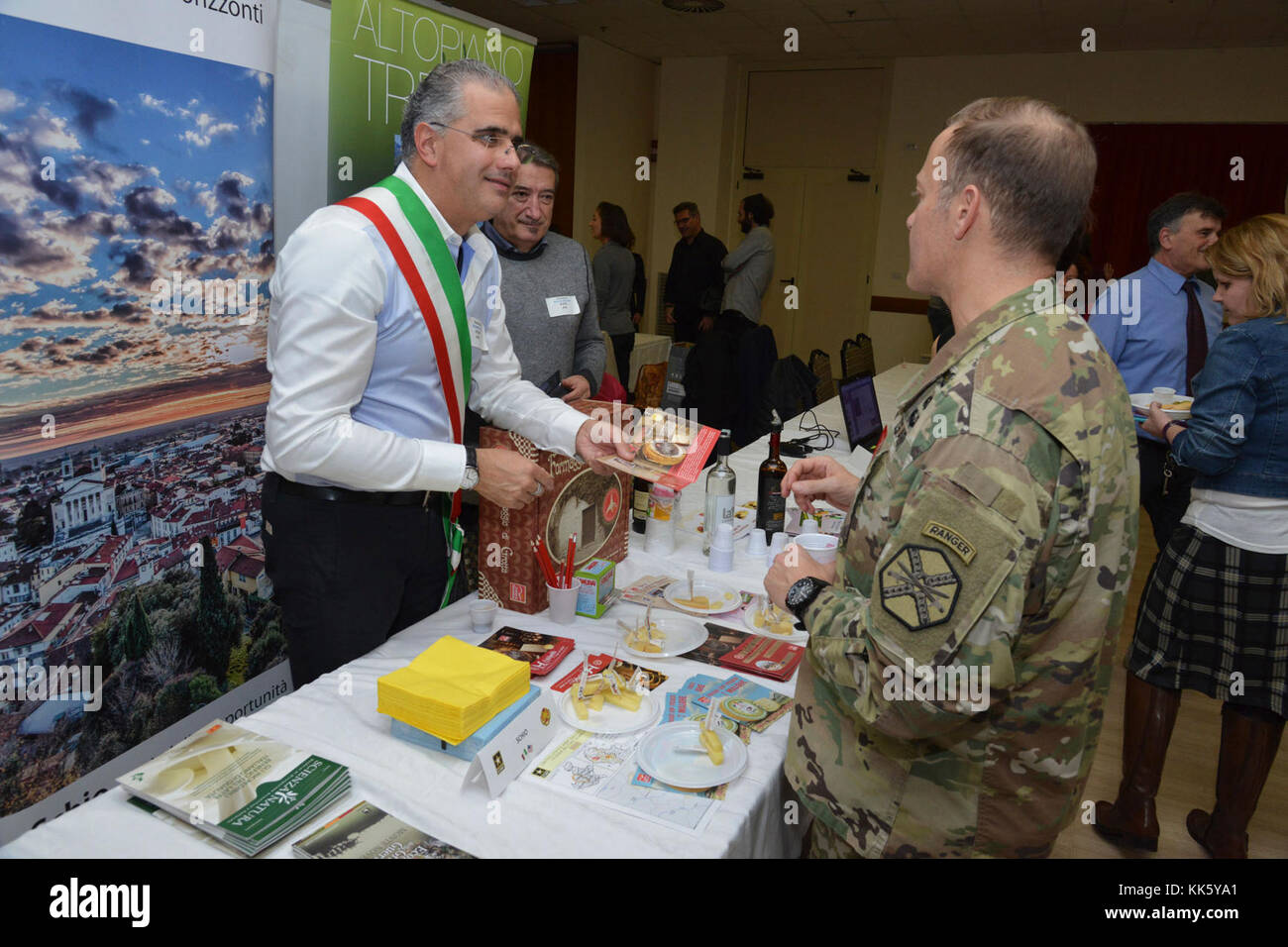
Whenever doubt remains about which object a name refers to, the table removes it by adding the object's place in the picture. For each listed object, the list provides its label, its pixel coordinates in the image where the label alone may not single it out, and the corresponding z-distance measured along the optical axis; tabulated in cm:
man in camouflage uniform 95
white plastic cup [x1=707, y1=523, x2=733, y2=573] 212
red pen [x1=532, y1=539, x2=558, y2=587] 177
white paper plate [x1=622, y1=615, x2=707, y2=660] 166
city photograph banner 183
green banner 243
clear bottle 216
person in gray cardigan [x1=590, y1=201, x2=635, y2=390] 655
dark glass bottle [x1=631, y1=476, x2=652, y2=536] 229
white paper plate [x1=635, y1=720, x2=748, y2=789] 127
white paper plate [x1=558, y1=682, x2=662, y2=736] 139
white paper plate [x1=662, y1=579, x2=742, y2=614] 187
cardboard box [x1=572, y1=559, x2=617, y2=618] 179
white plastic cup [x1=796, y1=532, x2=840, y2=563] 204
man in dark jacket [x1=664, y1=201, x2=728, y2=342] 729
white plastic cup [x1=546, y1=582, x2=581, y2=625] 177
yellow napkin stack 126
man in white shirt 154
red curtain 755
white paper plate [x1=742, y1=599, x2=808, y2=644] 177
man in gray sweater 284
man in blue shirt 309
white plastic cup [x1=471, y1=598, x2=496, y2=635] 170
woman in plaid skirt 221
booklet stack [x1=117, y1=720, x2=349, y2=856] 109
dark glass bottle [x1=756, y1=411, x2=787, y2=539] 231
